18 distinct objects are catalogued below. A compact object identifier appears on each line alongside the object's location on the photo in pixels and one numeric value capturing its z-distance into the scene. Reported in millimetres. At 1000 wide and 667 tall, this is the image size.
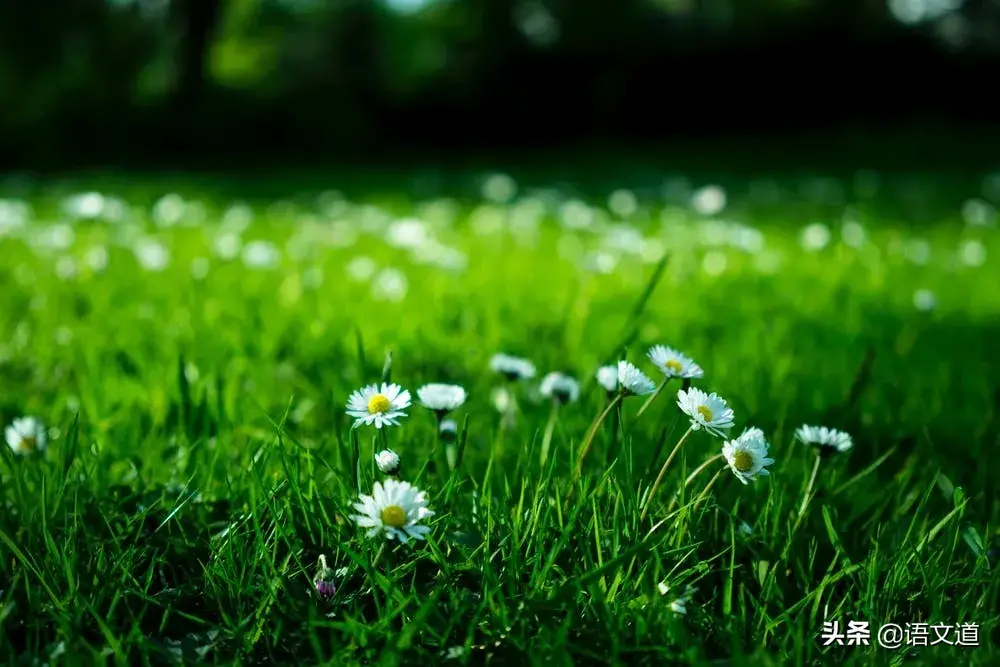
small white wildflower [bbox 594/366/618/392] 693
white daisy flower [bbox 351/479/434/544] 615
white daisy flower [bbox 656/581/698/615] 631
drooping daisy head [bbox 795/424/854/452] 671
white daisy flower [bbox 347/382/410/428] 646
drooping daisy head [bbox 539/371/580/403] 749
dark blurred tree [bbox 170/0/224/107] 5533
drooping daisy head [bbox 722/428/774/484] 638
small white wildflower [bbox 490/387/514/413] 788
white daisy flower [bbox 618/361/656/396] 654
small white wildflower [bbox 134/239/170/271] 1229
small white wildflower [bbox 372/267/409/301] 1115
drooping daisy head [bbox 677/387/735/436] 642
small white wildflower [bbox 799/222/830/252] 1462
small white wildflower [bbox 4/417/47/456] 727
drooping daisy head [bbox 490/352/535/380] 761
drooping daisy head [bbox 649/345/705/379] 669
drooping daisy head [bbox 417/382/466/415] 680
